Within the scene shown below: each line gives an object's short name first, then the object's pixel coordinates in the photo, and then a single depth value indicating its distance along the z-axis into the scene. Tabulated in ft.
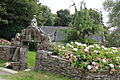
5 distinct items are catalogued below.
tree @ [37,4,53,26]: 74.46
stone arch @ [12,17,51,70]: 15.72
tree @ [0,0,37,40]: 37.93
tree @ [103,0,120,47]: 37.24
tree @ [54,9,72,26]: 75.71
